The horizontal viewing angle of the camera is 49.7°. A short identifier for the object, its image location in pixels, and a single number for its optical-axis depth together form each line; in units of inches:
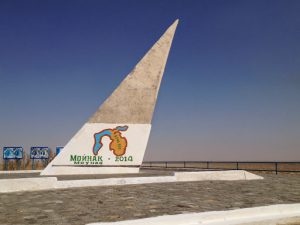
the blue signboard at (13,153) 976.9
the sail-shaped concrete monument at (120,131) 619.8
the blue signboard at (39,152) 1005.2
